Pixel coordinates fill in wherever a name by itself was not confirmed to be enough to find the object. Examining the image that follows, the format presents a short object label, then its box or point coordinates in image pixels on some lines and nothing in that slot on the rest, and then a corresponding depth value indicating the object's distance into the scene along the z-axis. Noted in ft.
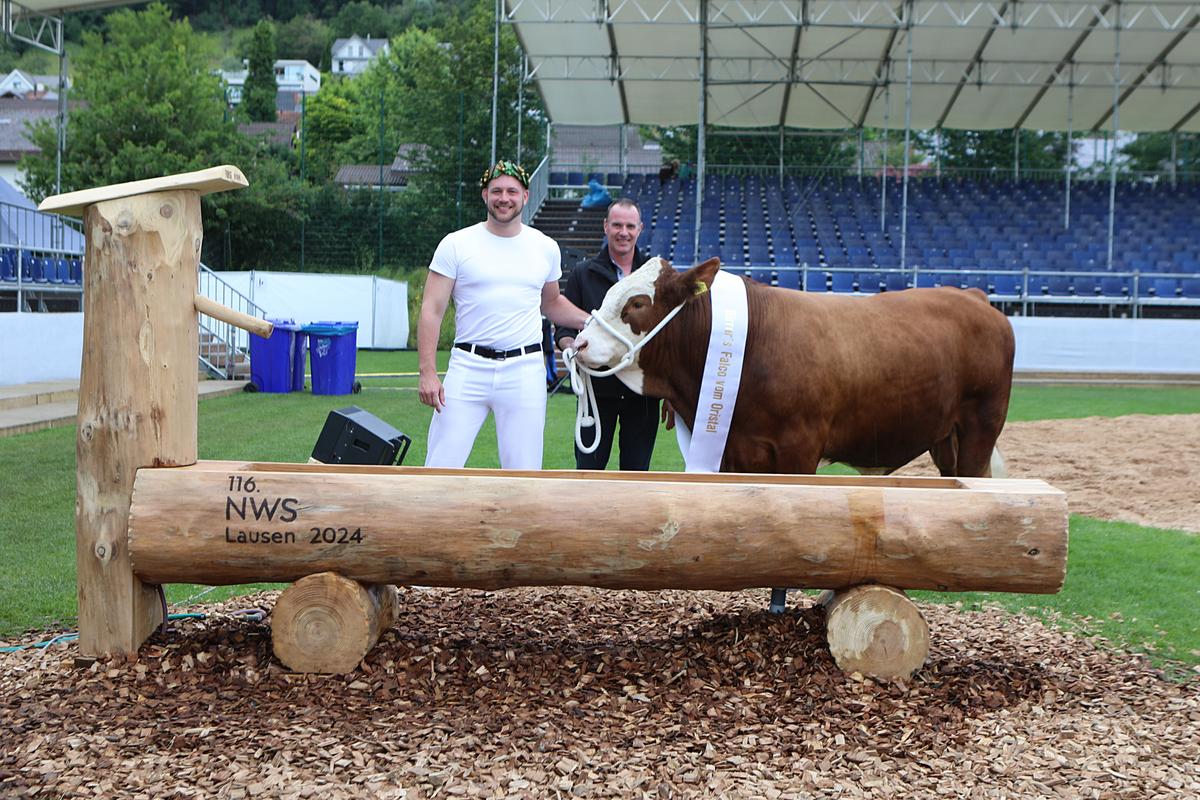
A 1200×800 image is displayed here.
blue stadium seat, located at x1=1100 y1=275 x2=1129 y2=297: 80.18
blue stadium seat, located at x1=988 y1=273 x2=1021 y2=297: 80.94
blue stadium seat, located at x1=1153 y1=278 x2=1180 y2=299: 81.15
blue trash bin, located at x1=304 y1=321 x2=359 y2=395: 55.57
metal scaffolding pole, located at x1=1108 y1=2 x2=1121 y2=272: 83.31
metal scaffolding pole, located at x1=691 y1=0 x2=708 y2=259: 79.61
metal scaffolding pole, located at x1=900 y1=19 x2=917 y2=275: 80.28
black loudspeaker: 17.52
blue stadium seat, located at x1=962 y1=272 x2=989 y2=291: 82.53
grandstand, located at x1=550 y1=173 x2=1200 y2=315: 81.05
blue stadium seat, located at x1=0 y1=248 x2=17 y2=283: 54.60
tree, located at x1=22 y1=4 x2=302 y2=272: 111.45
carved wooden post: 14.23
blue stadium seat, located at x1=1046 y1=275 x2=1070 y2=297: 81.00
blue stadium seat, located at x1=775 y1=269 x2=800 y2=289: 81.87
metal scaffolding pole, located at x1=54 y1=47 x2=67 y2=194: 73.92
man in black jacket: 19.81
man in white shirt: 17.42
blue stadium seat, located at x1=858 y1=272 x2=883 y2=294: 81.82
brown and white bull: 17.52
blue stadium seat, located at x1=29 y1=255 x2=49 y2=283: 58.18
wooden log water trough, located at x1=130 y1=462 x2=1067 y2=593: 13.91
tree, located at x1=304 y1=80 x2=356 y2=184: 141.59
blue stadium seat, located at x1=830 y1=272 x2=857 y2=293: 79.92
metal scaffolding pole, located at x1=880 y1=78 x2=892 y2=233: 93.86
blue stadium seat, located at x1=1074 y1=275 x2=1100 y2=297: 81.76
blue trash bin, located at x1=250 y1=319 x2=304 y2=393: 56.85
